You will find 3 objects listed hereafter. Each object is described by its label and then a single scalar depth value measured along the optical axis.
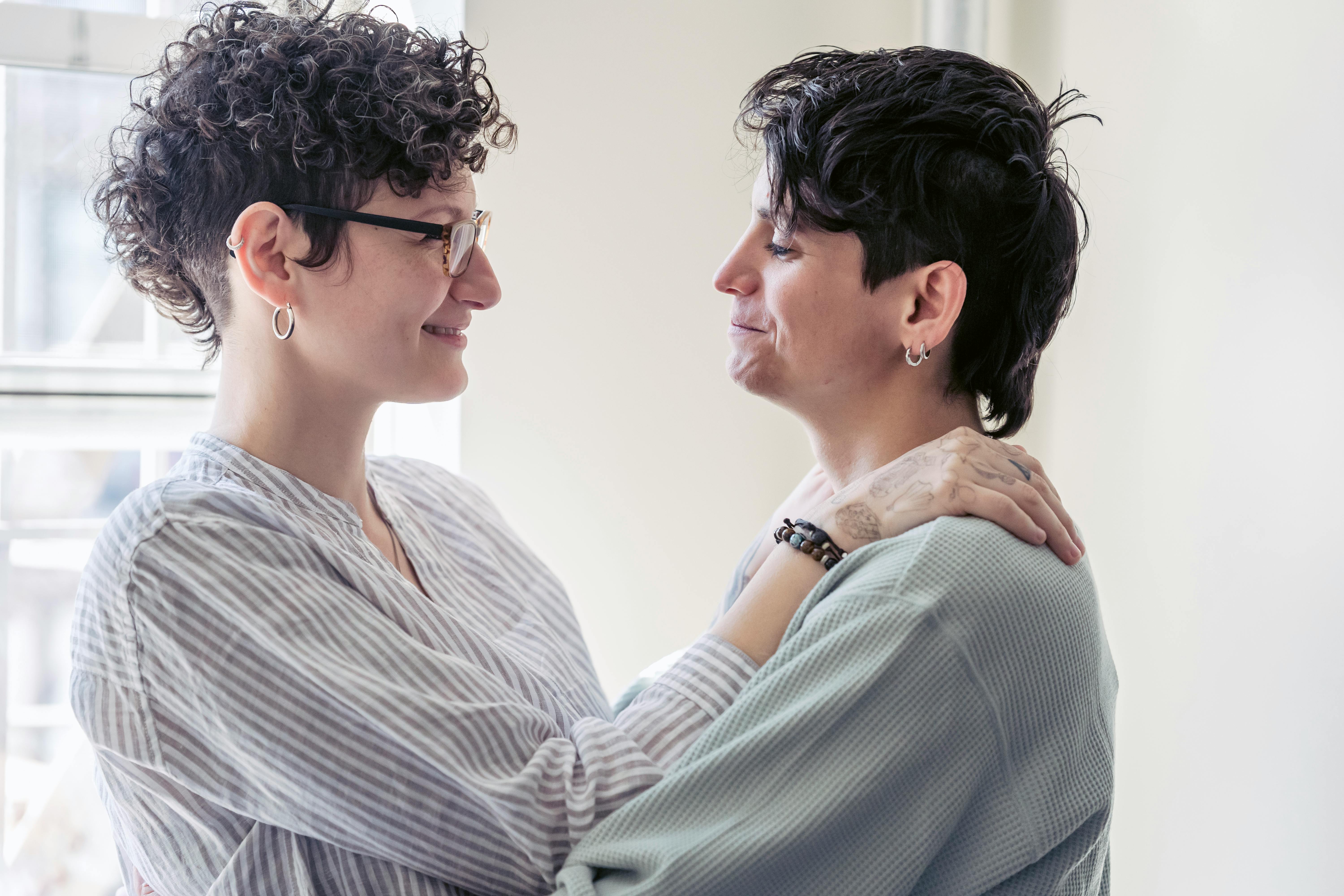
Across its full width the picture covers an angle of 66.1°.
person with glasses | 1.11
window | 2.39
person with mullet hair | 1.06
